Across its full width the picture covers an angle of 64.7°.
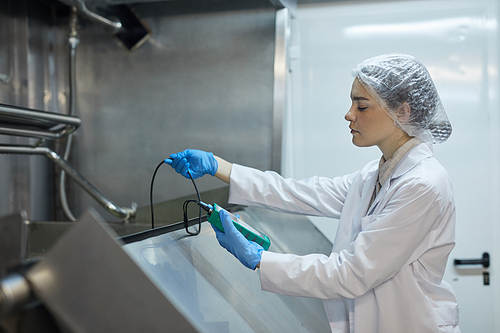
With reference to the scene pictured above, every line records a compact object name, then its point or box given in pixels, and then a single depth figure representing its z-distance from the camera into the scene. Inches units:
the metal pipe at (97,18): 59.4
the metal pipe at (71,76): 67.9
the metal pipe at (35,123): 48.2
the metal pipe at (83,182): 57.2
